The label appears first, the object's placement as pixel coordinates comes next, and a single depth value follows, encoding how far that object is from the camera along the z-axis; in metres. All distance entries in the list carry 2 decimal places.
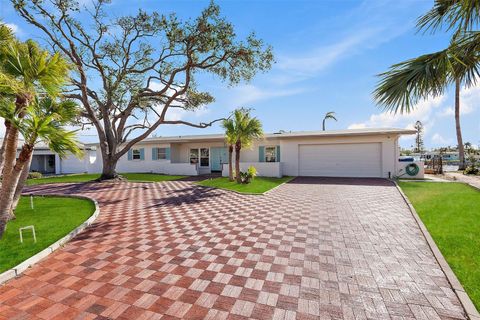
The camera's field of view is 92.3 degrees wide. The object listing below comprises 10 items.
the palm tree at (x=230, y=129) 13.89
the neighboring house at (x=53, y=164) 27.12
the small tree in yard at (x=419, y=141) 62.78
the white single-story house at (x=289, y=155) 16.25
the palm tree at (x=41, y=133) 4.28
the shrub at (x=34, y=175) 19.97
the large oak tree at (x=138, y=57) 13.98
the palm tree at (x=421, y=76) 3.57
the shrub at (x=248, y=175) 14.12
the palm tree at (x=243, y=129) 13.77
